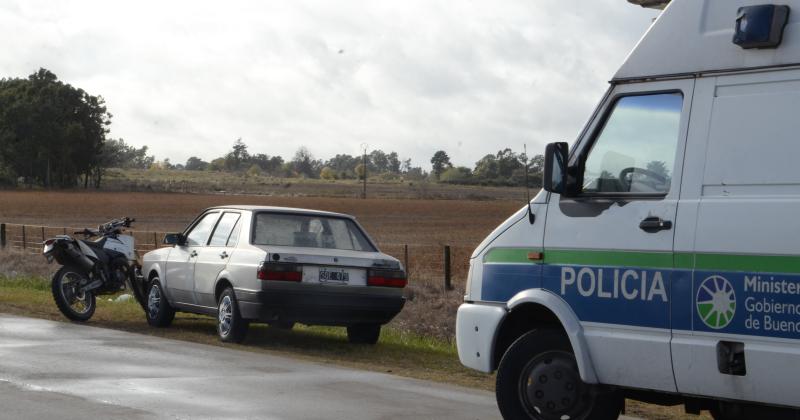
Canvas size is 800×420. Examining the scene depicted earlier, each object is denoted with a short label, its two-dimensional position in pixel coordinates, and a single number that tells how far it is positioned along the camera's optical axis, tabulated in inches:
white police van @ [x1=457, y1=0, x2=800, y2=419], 259.6
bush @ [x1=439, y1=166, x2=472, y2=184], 5752.5
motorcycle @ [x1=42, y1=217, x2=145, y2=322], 595.5
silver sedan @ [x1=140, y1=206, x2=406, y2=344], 500.7
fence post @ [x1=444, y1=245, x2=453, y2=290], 859.4
